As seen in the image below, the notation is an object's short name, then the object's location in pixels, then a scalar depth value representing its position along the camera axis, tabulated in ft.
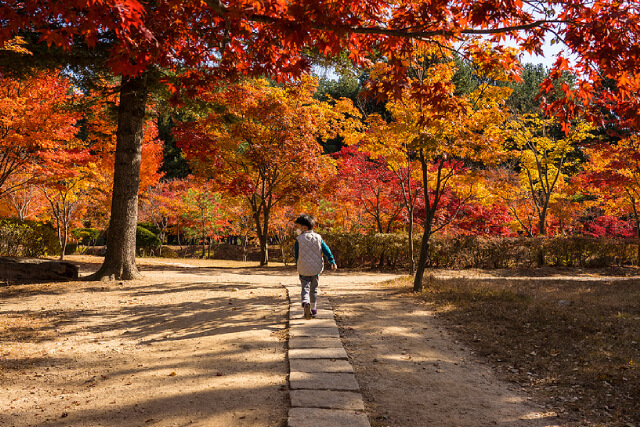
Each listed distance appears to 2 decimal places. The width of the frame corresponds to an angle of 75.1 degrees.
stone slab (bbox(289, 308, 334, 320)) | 18.43
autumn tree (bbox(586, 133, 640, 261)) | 41.50
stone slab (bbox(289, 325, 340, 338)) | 15.70
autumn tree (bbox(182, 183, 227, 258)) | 70.59
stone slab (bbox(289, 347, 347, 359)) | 13.38
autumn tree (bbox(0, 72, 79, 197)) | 32.94
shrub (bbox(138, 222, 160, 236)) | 75.51
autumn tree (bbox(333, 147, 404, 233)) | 52.90
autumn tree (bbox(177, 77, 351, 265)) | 42.83
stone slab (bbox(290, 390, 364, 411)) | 9.96
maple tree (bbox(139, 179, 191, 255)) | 71.72
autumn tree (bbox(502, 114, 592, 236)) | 50.99
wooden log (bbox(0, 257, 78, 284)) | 28.12
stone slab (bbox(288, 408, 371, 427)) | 9.03
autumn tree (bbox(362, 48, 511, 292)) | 22.99
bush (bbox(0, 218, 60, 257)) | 38.30
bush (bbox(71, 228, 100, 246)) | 79.97
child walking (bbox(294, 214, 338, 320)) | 17.93
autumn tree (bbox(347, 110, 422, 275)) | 35.78
